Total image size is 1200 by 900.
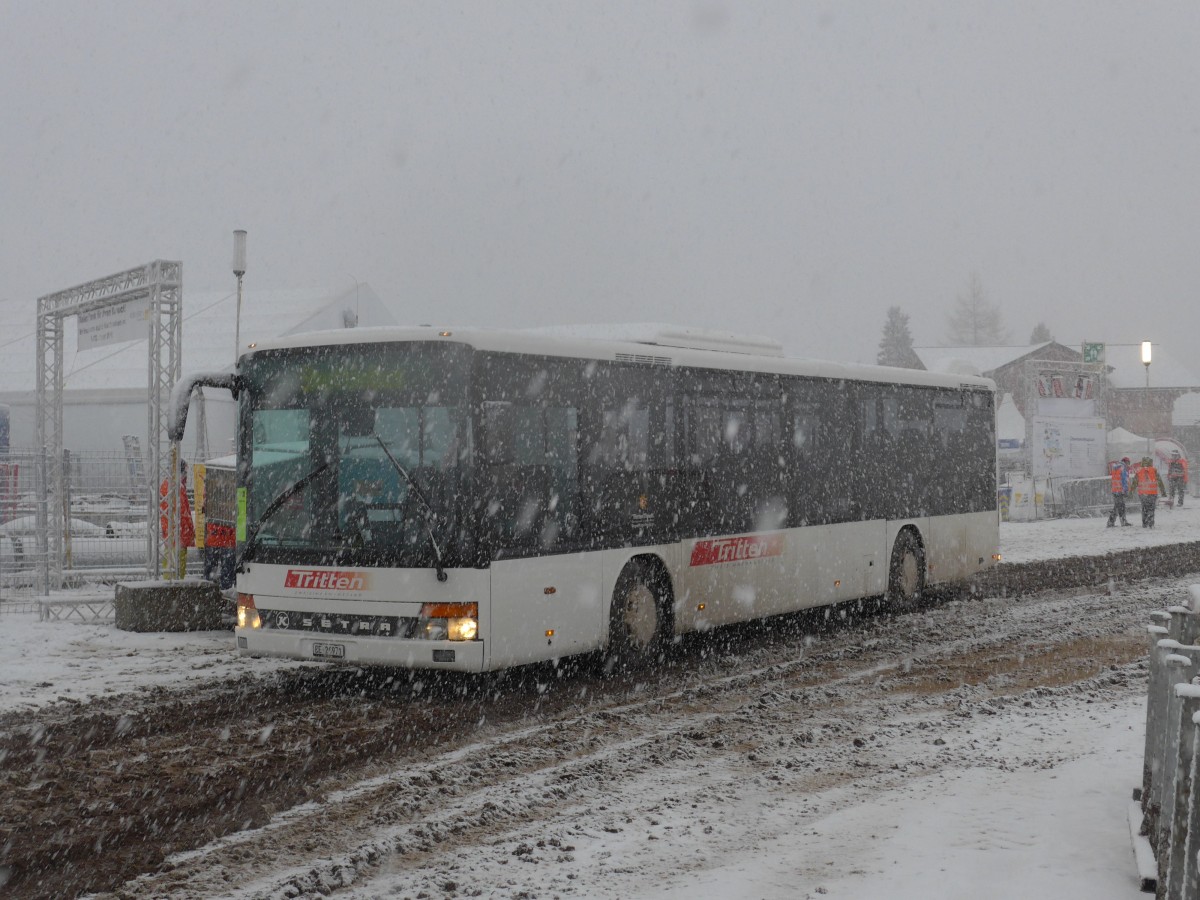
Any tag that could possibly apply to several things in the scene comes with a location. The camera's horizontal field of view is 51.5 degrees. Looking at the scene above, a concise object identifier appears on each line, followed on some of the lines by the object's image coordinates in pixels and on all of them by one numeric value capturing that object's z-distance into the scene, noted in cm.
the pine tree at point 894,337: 13238
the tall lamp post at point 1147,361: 4709
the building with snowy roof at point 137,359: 3897
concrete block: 1398
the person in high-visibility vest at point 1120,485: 3052
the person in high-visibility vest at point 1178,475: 3972
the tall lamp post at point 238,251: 2277
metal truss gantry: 1541
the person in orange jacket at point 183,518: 1481
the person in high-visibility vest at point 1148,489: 3041
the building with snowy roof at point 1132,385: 8138
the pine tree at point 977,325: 13512
